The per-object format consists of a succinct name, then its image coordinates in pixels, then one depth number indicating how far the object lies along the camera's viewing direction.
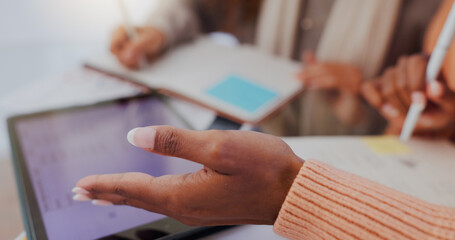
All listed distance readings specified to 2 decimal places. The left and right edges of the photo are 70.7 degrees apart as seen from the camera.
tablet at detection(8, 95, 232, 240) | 0.35
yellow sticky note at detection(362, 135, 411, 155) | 0.51
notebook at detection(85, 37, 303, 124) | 0.59
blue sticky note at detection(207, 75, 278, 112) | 0.59
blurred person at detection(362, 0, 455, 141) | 0.50
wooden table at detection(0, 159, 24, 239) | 0.51
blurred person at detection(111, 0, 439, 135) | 0.71
